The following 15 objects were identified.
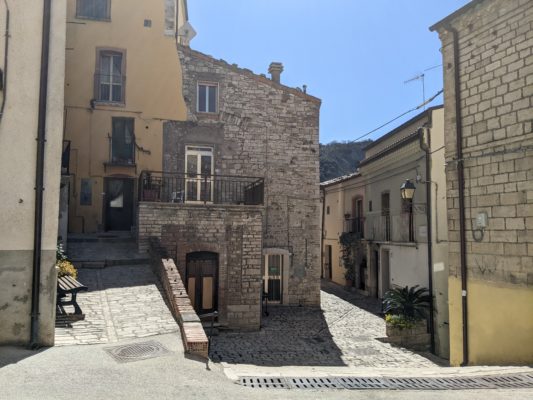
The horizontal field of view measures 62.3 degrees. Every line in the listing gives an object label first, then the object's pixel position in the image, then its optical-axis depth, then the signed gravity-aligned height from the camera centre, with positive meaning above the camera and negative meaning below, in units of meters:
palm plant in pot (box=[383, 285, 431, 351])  12.43 -2.57
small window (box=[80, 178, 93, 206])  15.91 +1.25
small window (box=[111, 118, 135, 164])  16.36 +3.19
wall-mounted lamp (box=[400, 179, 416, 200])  13.59 +1.19
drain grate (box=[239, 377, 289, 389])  5.54 -1.99
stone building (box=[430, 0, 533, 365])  7.65 +0.95
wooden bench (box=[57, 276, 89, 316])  8.02 -1.17
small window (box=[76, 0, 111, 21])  16.41 +8.15
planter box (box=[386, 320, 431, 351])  12.38 -3.07
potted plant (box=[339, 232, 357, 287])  21.53 -1.44
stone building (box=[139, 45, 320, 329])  16.38 +2.65
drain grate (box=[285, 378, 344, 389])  5.59 -2.02
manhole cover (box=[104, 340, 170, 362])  6.34 -1.85
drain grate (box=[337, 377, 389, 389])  5.59 -2.03
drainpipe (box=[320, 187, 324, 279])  26.97 +0.82
